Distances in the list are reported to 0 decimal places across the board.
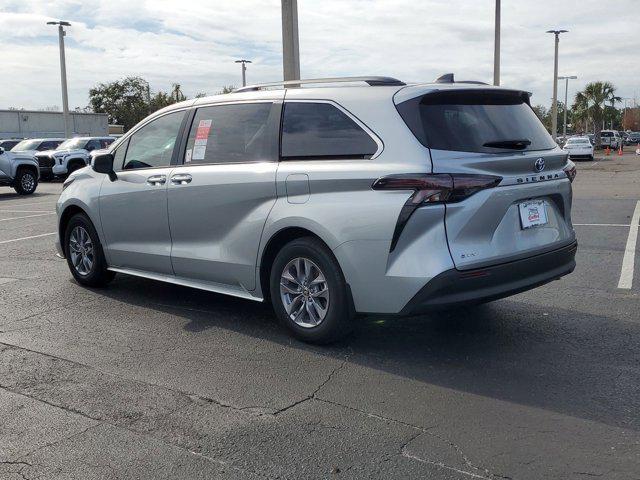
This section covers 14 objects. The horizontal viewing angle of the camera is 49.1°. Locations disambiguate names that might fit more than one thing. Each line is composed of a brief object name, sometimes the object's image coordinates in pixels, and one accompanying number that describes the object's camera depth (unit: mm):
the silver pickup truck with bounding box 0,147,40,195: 19703
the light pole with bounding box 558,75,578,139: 71200
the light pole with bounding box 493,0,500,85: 26797
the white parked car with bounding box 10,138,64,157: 27688
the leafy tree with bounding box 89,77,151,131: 75562
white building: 46688
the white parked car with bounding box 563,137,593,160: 38281
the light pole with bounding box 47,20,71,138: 38781
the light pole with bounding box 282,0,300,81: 13562
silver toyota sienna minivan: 4426
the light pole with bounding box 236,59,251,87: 54812
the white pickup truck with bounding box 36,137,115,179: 26016
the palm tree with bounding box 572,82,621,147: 64438
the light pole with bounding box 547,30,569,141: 48188
